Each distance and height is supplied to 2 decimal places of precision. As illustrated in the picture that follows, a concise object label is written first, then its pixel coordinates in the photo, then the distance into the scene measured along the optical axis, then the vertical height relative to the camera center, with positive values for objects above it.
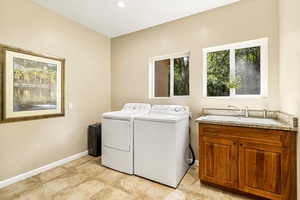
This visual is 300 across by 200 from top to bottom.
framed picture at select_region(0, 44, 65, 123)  2.01 +0.22
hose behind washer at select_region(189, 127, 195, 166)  2.61 -1.04
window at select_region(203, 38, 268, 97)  2.27 +0.48
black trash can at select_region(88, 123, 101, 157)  3.04 -0.84
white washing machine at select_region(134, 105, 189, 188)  1.99 -0.70
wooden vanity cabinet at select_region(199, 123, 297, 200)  1.56 -0.71
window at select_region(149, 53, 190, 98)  2.94 +0.48
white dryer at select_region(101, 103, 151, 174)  2.32 -0.70
